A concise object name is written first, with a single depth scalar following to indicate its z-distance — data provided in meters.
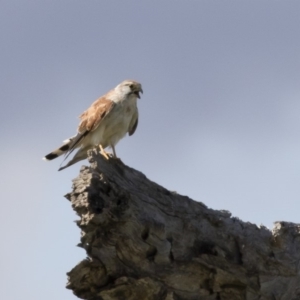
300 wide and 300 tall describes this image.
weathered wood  13.52
